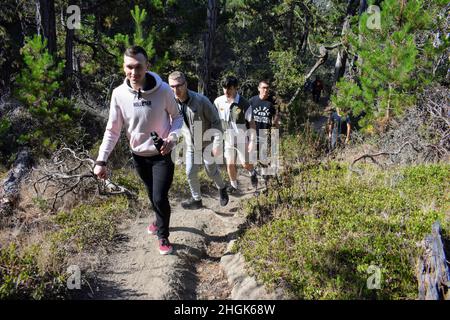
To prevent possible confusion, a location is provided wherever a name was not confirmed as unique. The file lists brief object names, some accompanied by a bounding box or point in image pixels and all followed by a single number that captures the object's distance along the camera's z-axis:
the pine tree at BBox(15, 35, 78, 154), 6.67
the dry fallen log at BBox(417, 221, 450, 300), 2.83
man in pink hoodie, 3.35
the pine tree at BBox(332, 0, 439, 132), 6.78
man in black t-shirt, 5.92
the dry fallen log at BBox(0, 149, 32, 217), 5.48
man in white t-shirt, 5.24
